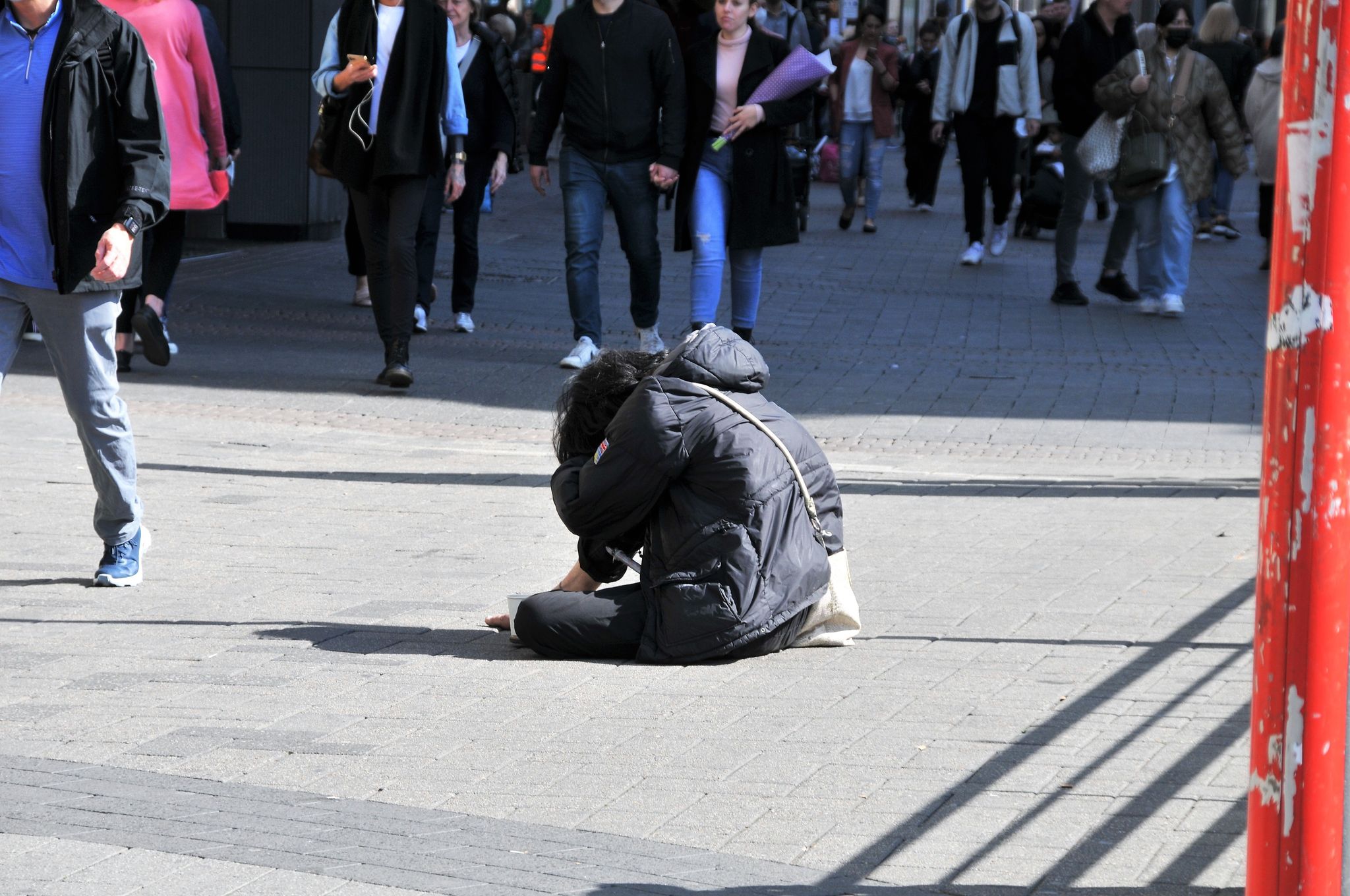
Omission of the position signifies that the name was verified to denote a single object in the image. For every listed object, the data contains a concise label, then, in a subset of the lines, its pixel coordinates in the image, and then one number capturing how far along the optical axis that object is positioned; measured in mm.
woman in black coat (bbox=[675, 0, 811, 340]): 20281
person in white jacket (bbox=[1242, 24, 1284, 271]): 29516
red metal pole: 5293
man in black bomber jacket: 19969
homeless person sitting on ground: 10125
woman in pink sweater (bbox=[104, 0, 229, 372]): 18937
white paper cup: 10742
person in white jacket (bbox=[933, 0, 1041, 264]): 28812
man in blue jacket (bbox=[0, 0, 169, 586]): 11203
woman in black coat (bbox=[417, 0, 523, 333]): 22484
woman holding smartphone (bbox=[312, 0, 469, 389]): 18453
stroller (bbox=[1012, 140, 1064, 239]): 35219
